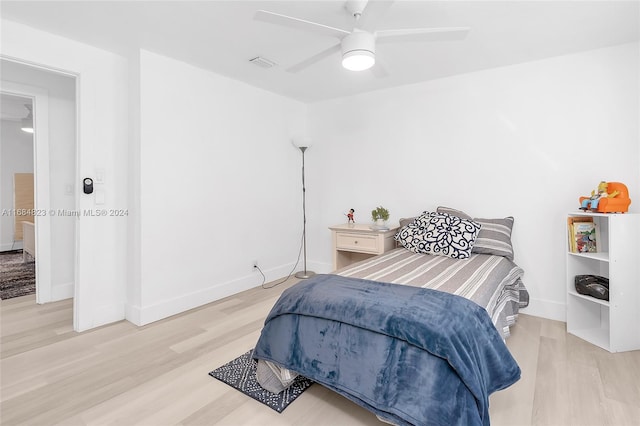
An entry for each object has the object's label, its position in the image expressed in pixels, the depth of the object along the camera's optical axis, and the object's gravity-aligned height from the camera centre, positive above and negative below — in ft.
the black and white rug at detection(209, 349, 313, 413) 5.79 -3.40
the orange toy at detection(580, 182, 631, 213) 7.59 +0.27
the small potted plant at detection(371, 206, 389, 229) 11.41 -0.18
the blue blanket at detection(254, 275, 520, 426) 4.30 -2.14
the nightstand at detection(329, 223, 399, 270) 10.94 -1.06
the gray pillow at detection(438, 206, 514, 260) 9.05 -0.80
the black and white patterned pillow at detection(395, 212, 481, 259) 8.91 -0.73
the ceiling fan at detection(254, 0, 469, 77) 5.78 +3.42
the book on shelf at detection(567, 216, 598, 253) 8.26 -0.70
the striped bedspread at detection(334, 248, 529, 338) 6.33 -1.44
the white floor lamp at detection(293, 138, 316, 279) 13.66 -0.22
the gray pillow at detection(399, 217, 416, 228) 11.09 -0.36
